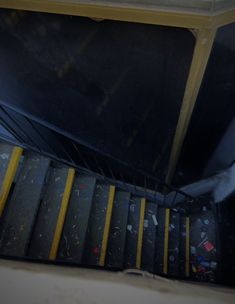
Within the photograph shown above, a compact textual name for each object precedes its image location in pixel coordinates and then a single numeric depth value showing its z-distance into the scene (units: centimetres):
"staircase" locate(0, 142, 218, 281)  227
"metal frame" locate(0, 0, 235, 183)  143
